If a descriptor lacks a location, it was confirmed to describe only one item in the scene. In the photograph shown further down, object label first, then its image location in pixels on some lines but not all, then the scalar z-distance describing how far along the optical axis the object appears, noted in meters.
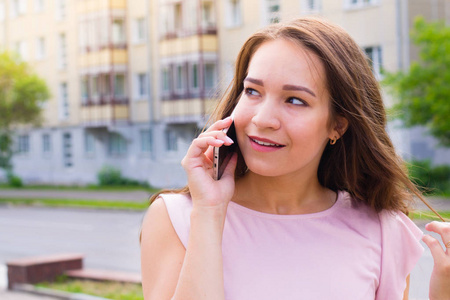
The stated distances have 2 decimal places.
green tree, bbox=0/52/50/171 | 30.19
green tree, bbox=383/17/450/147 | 18.47
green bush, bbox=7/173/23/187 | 35.56
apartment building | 23.48
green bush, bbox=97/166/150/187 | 32.72
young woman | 1.97
